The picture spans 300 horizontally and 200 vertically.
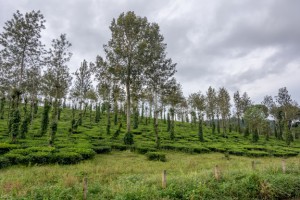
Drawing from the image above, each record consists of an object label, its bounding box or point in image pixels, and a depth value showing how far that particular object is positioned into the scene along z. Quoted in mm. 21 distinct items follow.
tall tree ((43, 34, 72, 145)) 31125
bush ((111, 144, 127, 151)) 22594
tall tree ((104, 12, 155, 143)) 26859
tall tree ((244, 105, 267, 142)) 56447
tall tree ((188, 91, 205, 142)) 54625
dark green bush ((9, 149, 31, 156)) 15296
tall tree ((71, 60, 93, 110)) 39969
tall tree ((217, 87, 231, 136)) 56062
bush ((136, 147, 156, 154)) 22016
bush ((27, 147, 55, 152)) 16406
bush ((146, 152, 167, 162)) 19395
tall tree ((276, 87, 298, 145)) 63438
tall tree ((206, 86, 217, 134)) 59469
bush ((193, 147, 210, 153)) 25453
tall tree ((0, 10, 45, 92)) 27000
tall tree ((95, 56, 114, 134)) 29203
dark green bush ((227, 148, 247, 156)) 27094
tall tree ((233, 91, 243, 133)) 66000
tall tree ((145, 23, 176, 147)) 28797
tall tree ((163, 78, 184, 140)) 32094
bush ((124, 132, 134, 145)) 24755
